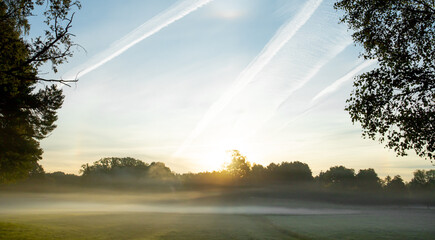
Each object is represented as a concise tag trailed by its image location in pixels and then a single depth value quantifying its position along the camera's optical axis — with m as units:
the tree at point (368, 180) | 153.05
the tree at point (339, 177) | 157.10
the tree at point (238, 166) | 155.38
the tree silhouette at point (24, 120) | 15.99
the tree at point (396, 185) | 152.09
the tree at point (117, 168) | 176.25
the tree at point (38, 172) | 125.72
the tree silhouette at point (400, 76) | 15.64
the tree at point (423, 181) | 158.38
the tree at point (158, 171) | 177.93
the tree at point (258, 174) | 144.50
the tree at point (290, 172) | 146.61
